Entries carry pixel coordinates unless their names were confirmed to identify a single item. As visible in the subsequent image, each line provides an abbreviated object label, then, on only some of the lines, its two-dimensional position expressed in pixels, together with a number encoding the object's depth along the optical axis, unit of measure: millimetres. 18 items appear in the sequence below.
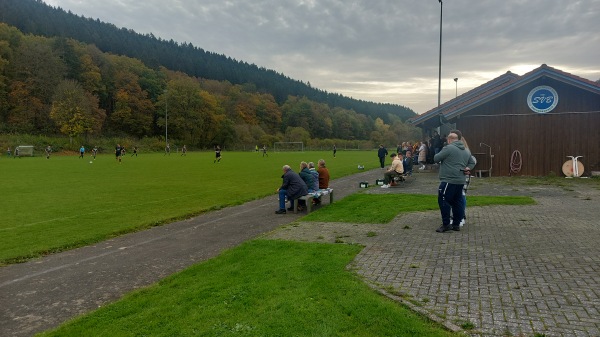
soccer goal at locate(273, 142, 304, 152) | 89719
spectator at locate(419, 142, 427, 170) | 22359
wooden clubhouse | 18688
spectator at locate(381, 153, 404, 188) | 16484
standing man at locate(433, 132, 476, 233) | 7754
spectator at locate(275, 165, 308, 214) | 11445
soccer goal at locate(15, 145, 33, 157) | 51038
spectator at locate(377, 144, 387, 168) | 28562
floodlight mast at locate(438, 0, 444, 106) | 26127
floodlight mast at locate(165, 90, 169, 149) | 88188
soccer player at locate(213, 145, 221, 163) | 37666
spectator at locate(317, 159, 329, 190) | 13227
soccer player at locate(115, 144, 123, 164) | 36475
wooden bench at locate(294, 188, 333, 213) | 11438
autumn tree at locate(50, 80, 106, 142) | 65938
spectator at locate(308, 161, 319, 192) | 12258
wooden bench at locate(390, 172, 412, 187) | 16688
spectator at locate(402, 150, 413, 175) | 19812
